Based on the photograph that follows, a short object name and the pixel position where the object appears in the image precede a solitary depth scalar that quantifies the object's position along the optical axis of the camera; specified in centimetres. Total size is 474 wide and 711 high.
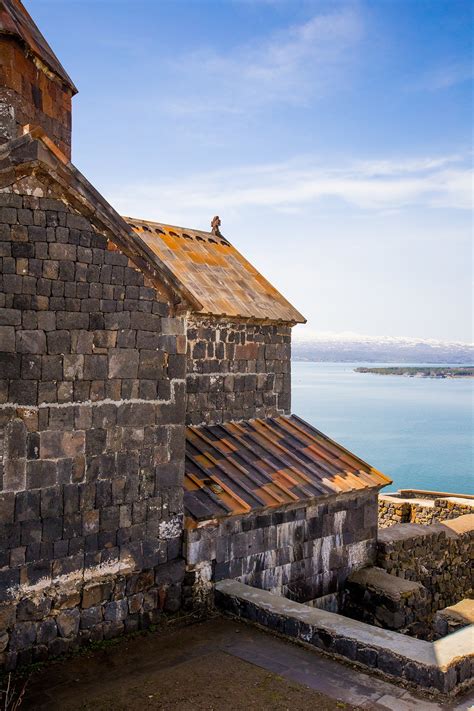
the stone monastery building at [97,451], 566
